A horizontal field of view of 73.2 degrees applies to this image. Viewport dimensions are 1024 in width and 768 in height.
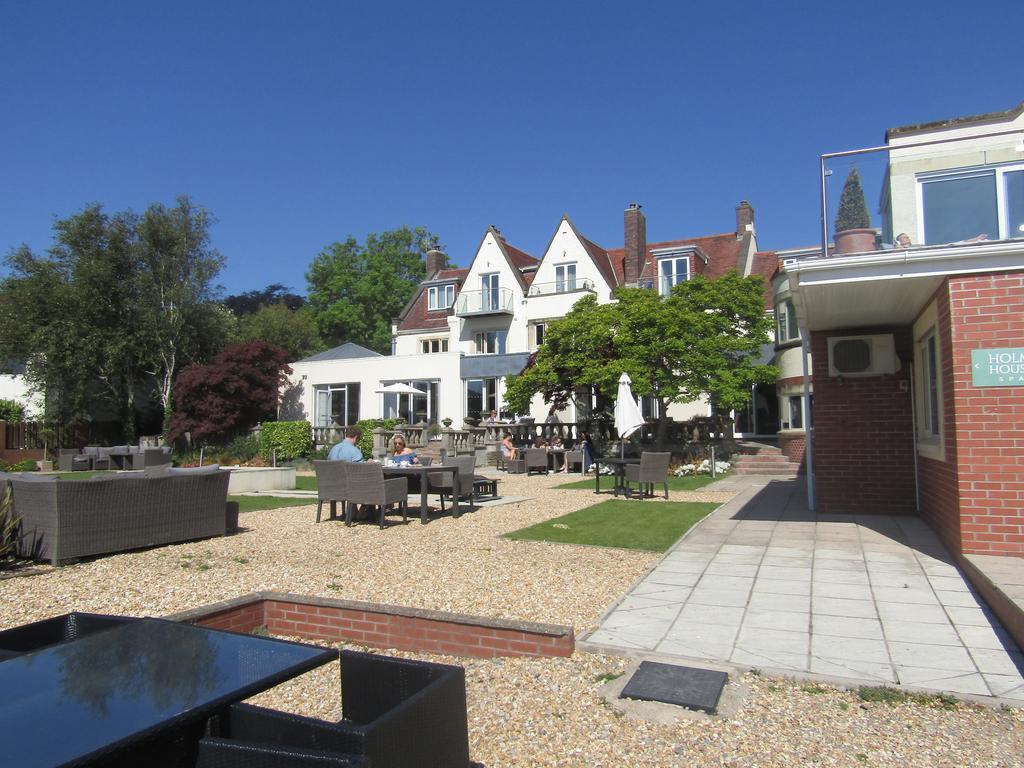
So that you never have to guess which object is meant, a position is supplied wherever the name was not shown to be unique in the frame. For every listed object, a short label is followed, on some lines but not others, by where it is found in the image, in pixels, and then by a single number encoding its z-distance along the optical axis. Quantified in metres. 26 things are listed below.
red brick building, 6.52
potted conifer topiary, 7.92
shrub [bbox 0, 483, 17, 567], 7.21
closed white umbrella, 15.38
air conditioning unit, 10.00
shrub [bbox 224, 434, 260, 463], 27.48
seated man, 10.65
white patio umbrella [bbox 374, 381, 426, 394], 27.52
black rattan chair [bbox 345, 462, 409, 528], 9.50
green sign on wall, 6.49
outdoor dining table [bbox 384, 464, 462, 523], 10.14
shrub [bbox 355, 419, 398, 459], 25.45
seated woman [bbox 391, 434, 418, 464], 11.51
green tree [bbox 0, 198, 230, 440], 28.88
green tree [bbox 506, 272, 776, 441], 19.70
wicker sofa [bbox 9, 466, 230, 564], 7.36
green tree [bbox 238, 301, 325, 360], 46.22
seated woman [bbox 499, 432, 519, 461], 20.73
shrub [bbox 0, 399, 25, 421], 29.94
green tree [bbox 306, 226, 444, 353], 54.12
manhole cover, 3.69
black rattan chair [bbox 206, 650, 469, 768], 1.99
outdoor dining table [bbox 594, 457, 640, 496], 13.06
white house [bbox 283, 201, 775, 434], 31.08
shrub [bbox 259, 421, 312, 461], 26.14
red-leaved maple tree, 28.81
